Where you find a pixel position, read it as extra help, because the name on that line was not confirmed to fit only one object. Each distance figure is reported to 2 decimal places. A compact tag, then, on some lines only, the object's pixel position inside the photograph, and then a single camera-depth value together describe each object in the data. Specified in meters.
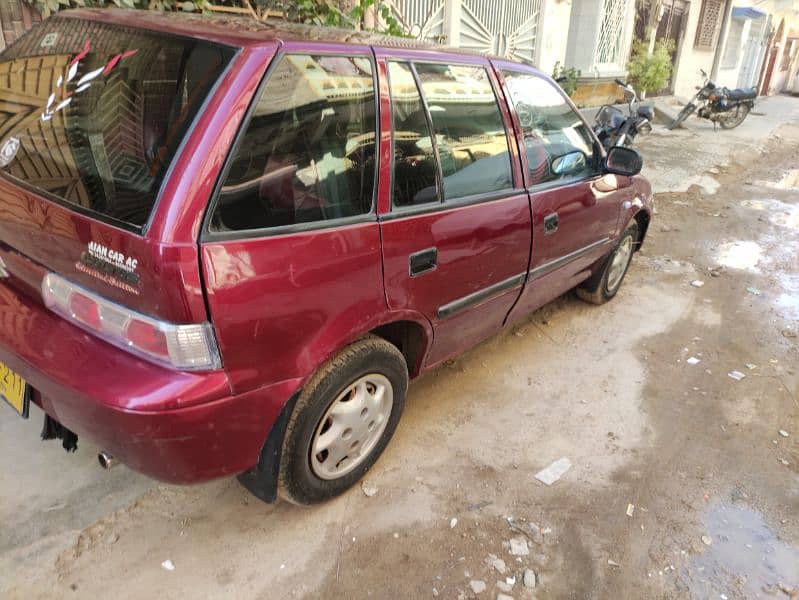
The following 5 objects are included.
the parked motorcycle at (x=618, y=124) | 7.96
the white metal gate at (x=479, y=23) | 7.55
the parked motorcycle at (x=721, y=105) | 13.02
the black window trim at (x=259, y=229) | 1.62
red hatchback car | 1.64
